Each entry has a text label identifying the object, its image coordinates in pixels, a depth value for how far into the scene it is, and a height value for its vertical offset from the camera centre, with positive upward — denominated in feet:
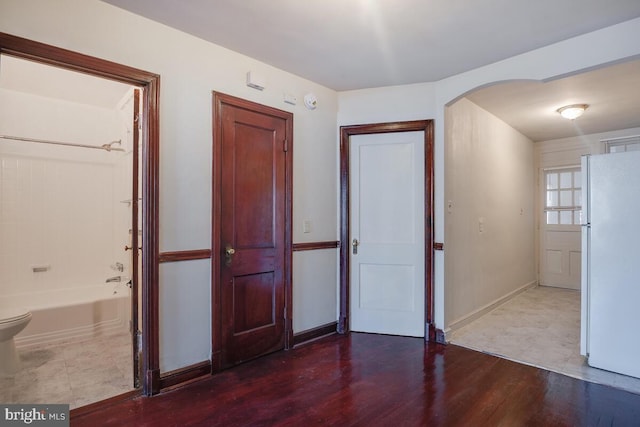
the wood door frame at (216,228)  8.59 -0.39
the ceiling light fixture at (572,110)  12.98 +3.75
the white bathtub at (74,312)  10.68 -3.22
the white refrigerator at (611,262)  8.41 -1.28
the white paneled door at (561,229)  18.53 -0.95
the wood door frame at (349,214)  11.01 +0.12
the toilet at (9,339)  8.33 -3.03
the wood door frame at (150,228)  7.53 -0.34
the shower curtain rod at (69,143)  11.18 +2.37
